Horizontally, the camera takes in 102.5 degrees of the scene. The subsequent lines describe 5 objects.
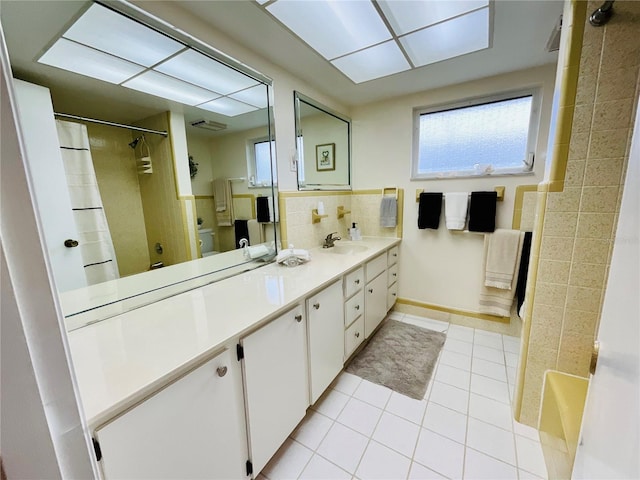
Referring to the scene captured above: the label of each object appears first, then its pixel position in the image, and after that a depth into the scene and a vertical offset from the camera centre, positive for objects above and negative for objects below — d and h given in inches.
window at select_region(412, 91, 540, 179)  82.0 +19.0
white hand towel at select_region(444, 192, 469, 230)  88.8 -5.4
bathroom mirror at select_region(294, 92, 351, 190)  84.2 +18.9
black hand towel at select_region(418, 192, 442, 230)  94.3 -5.5
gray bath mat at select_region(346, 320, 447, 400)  68.7 -49.2
